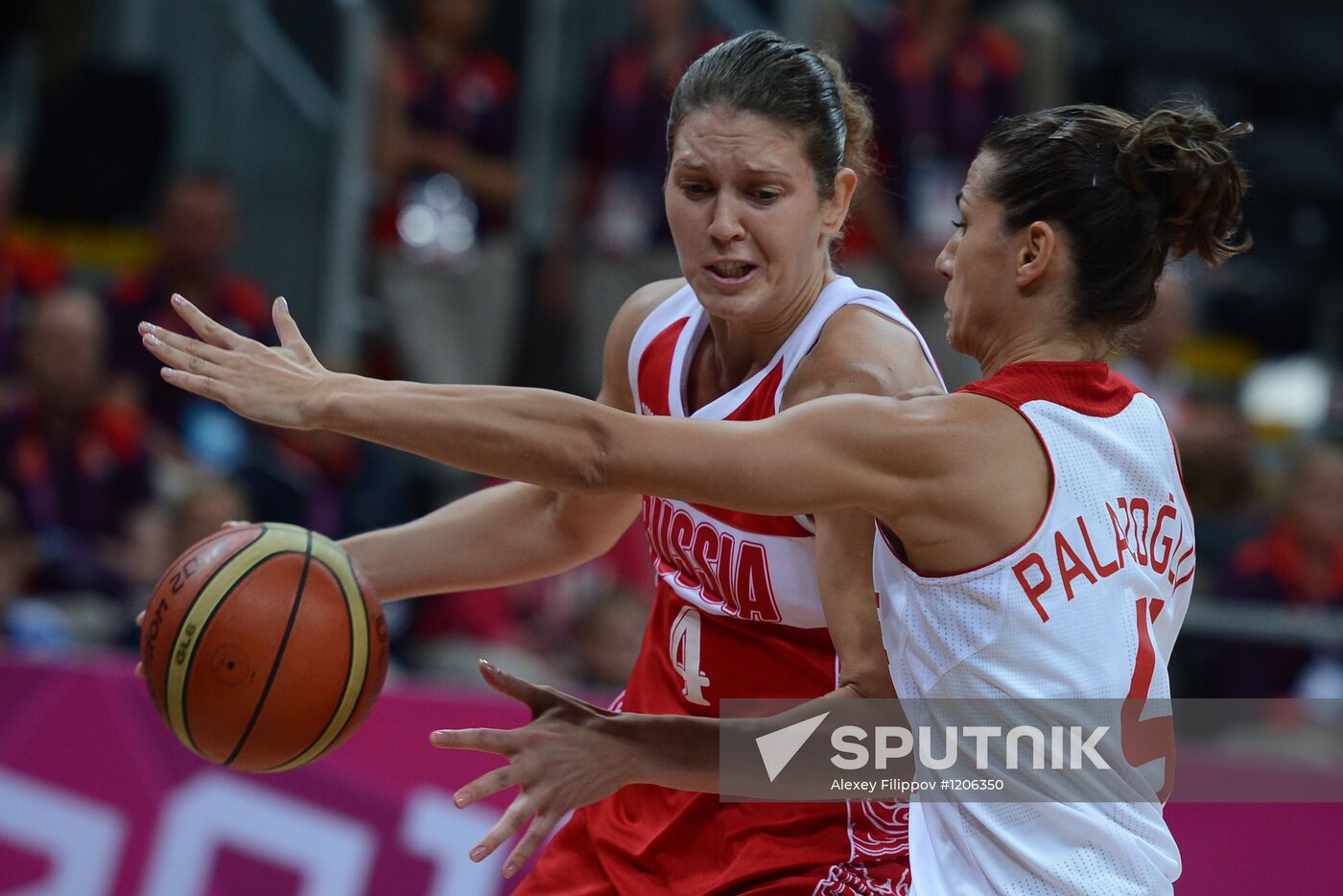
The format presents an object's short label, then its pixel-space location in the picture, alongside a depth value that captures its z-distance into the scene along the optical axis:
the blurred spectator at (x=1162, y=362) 14.26
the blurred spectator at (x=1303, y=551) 13.22
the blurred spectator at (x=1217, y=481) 13.99
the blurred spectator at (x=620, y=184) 15.16
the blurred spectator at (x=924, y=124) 15.20
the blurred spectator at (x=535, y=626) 13.20
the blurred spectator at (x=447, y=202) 15.31
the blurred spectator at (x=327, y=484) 13.12
